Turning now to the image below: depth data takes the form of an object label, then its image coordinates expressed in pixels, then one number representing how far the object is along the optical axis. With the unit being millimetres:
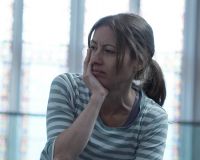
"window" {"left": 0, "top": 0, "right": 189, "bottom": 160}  5500
